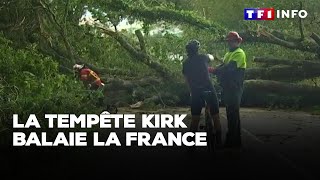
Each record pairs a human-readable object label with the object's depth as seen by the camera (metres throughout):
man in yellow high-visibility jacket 5.26
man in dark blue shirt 5.28
